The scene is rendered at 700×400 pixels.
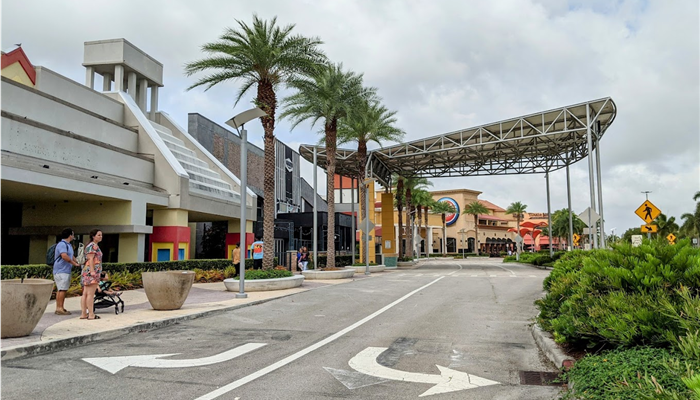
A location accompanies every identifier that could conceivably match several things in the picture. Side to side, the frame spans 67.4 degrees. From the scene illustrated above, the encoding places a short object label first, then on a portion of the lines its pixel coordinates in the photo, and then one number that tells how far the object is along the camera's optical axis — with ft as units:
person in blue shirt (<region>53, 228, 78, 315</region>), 35.58
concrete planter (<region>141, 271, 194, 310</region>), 40.91
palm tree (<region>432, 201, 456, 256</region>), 310.80
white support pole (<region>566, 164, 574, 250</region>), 139.73
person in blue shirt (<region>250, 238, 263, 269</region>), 93.09
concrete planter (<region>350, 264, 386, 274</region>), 110.73
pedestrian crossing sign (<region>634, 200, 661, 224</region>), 67.26
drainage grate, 20.50
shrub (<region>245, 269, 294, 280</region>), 63.31
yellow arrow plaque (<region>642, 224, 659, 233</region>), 67.37
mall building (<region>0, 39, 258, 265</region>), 68.74
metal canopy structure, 108.78
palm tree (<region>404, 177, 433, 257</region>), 183.61
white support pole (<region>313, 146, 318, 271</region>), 93.76
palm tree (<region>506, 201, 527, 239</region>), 305.32
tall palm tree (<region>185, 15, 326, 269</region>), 69.15
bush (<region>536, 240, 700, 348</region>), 17.17
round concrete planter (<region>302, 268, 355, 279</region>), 84.33
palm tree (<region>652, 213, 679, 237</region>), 288.92
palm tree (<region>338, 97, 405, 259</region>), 122.72
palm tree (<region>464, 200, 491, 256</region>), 308.01
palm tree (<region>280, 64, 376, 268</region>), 96.22
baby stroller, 38.58
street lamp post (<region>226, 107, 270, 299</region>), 54.44
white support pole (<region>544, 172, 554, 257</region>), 145.59
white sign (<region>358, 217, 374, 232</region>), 106.01
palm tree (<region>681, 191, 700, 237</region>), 247.50
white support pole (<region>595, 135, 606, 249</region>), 92.02
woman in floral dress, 34.83
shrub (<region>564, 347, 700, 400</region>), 13.08
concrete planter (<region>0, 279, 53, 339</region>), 27.25
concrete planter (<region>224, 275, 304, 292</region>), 60.80
